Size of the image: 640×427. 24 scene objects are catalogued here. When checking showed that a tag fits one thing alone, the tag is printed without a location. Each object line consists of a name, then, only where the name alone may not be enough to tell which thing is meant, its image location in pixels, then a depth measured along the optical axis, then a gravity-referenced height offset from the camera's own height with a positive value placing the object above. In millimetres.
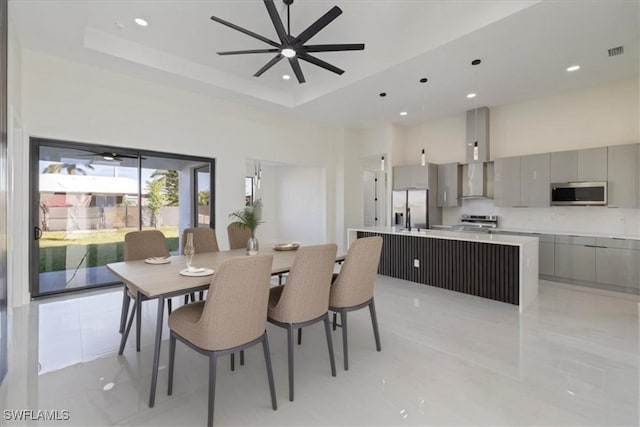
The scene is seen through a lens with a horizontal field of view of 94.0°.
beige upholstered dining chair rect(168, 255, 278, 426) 1628 -606
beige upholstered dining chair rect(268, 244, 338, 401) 1967 -562
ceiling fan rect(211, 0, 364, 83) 2461 +1582
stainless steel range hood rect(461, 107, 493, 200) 5680 +1022
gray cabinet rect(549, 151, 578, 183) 4621 +701
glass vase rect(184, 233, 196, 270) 2251 -287
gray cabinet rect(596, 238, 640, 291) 3928 -703
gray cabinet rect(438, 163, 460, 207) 5979 +532
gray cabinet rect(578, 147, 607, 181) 4363 +692
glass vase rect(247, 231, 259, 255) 2805 -330
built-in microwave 4379 +261
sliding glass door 3848 +93
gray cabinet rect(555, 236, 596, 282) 4266 -697
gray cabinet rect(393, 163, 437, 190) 6105 +735
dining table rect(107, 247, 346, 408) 1771 -443
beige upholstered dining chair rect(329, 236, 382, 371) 2311 -557
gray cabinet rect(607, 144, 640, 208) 4125 +496
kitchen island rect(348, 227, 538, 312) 3572 -705
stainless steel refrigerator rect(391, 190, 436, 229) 6133 +59
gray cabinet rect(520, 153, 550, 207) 4898 +507
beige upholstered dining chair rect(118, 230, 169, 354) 2485 -379
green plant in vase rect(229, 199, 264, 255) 2793 -113
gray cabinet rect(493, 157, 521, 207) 5203 +521
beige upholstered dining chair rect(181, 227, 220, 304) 3308 -333
